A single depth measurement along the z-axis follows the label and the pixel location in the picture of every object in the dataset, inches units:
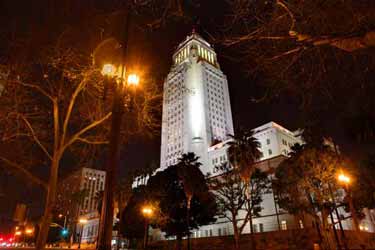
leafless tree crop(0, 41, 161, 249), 399.2
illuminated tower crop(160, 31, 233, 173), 3143.9
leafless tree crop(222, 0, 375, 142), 233.0
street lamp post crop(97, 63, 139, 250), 178.4
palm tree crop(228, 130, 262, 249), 1332.4
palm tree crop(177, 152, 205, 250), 1192.2
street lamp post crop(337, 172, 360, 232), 766.0
